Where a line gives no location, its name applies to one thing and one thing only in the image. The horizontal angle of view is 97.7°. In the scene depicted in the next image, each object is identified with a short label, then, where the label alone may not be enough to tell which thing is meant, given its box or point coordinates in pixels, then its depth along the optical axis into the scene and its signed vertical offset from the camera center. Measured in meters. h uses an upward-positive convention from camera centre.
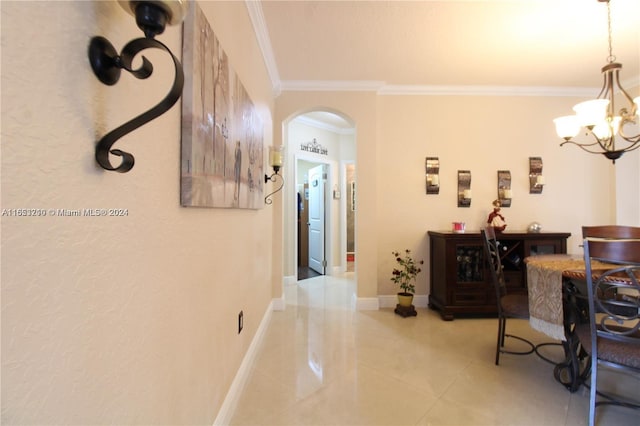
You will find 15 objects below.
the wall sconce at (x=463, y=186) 3.30 +0.37
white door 5.05 -0.05
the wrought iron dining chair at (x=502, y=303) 1.97 -0.63
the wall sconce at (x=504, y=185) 3.30 +0.38
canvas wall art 0.97 +0.39
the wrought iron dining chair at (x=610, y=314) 1.26 -0.47
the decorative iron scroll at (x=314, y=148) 4.52 +1.15
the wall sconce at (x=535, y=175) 3.33 +0.50
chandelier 1.86 +0.68
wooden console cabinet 2.93 -0.52
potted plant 3.04 -0.69
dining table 1.62 -0.52
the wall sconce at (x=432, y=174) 3.31 +0.51
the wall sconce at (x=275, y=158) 2.62 +0.56
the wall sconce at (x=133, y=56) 0.51 +0.31
